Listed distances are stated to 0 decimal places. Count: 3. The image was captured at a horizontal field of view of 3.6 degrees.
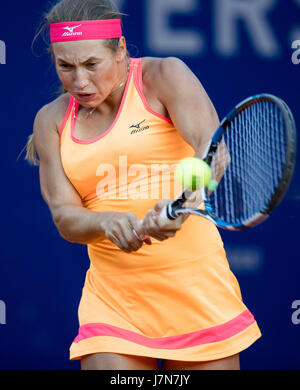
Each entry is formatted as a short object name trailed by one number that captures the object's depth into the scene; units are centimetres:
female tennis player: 1115
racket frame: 1073
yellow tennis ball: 1101
